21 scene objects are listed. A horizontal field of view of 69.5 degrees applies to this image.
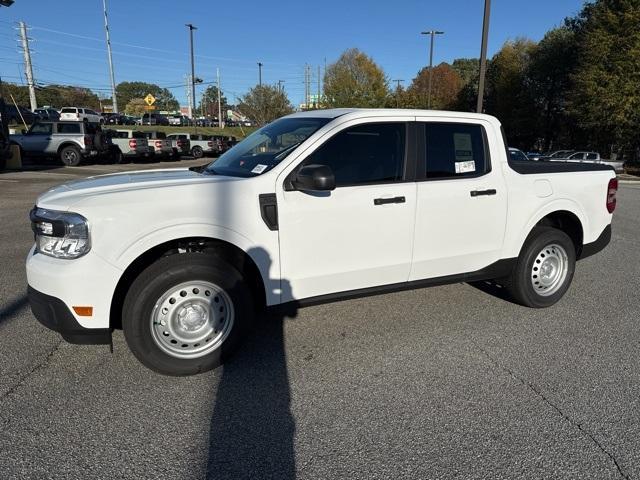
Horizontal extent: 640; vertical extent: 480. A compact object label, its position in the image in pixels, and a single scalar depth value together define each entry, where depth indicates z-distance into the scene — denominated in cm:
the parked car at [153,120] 6612
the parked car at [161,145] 2500
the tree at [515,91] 4091
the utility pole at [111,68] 5028
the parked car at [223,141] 3154
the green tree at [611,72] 2633
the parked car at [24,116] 4700
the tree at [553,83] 3781
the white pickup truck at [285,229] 295
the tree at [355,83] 3681
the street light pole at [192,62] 4040
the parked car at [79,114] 4353
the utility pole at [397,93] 4167
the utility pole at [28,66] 4919
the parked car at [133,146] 2333
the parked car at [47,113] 4591
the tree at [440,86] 4803
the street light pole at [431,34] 3520
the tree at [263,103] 4289
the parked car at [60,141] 2039
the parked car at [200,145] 3028
